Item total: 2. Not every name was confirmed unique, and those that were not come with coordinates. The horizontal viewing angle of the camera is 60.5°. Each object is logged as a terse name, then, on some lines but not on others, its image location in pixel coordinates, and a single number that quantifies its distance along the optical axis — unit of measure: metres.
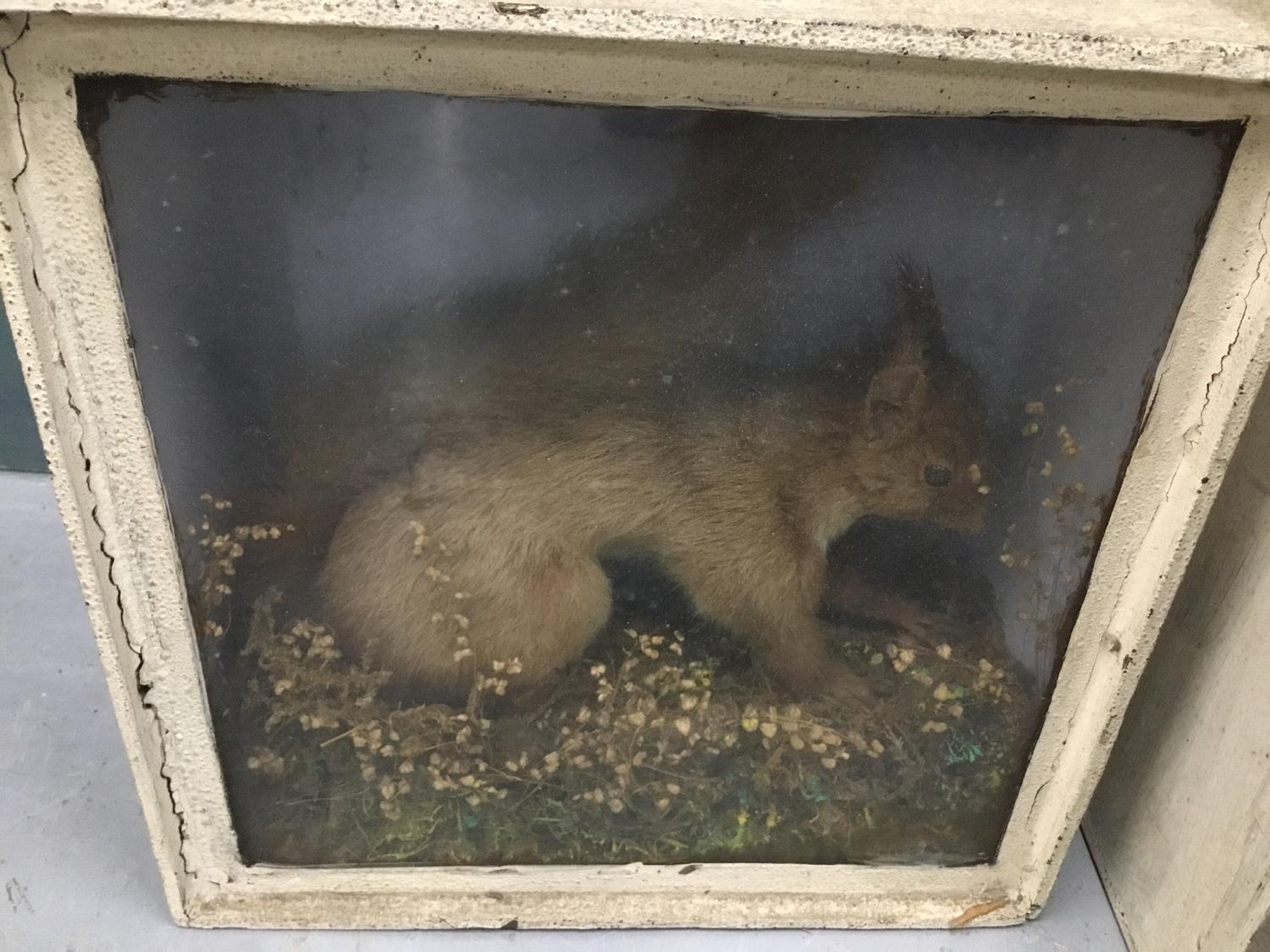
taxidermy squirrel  0.32
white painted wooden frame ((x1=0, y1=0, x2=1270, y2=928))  0.25
